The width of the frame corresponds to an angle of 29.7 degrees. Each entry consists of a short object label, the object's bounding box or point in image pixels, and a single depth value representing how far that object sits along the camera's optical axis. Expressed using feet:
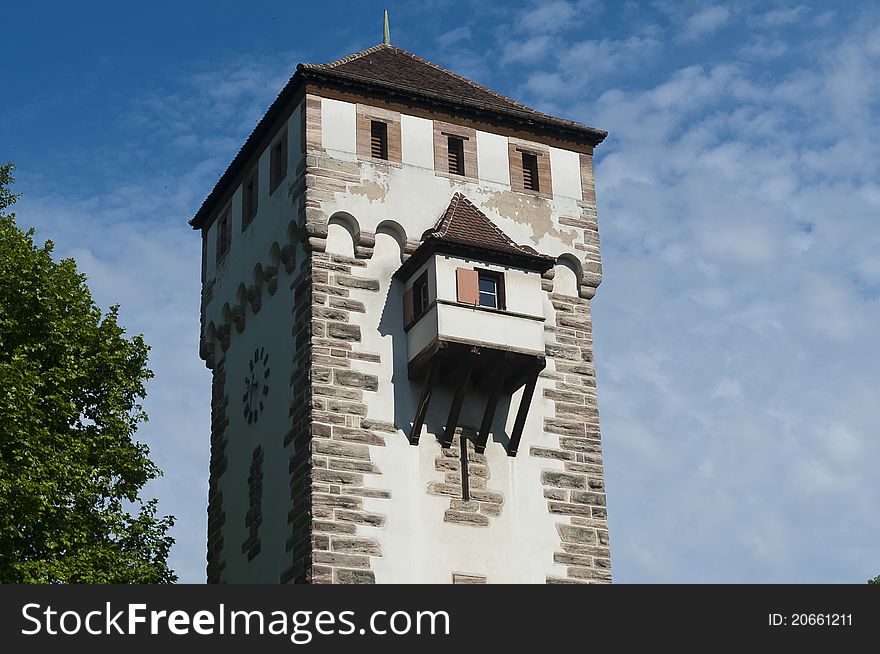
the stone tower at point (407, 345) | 87.76
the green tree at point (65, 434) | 85.51
